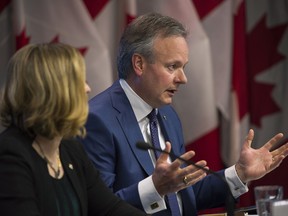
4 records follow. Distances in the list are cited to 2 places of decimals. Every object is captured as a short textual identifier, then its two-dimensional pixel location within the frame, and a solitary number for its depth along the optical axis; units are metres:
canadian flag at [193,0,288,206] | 8.57
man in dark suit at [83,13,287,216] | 5.41
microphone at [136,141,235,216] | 4.35
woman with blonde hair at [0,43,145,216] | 3.94
